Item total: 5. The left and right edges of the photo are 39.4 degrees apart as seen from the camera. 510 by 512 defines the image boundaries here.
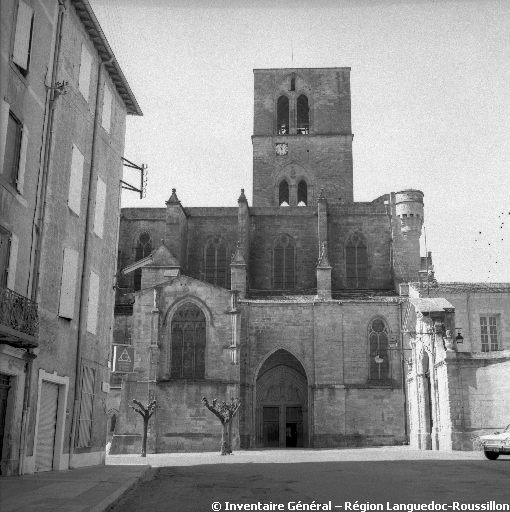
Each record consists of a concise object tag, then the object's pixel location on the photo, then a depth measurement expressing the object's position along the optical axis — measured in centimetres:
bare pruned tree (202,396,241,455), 3147
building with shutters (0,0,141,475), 1530
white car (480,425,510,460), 2212
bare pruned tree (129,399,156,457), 3215
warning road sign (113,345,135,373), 2717
